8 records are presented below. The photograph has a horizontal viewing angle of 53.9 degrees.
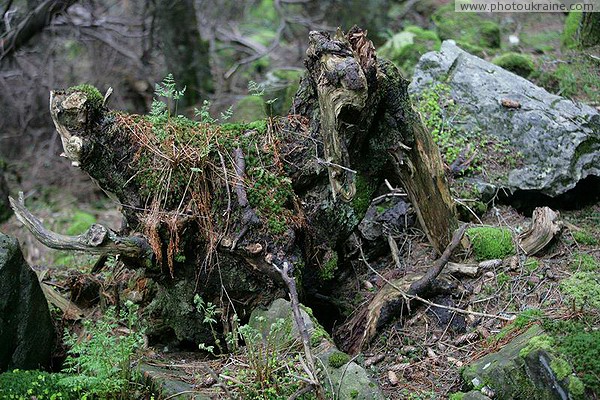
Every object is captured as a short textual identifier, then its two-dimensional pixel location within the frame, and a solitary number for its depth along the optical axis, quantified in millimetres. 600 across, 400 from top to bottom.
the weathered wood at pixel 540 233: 5406
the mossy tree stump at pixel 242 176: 4520
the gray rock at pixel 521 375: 3619
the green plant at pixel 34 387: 3990
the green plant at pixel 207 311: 4148
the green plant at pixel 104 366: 3875
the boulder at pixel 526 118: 6516
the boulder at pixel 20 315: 4562
